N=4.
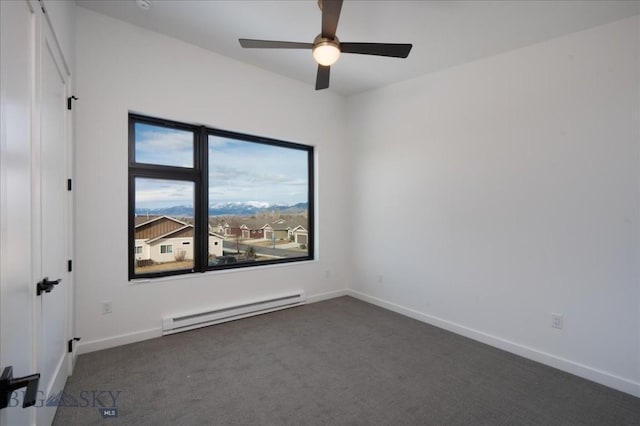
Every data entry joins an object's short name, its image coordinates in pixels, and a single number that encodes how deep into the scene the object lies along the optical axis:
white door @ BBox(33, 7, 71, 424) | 1.56
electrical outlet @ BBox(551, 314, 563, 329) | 2.66
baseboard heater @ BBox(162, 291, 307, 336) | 3.11
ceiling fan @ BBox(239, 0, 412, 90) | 2.06
